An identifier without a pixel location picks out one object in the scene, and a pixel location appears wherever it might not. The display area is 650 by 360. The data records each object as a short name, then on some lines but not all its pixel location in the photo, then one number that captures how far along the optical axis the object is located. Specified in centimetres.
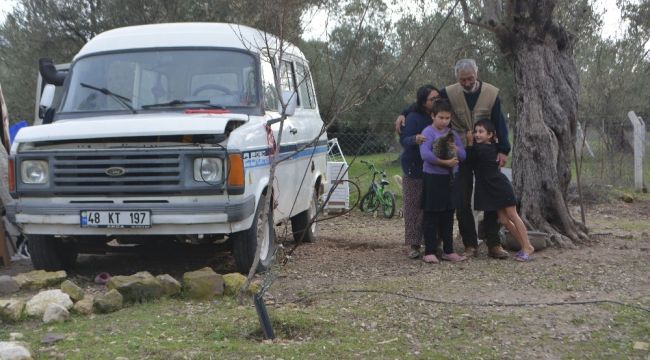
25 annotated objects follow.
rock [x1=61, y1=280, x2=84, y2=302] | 552
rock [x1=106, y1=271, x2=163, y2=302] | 555
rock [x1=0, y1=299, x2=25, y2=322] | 517
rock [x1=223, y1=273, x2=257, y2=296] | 571
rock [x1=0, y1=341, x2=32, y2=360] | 414
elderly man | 716
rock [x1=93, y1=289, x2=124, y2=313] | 535
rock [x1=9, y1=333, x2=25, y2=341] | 475
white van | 602
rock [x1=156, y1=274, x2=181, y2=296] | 570
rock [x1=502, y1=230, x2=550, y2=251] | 748
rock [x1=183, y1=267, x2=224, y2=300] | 564
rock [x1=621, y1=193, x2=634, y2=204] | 1295
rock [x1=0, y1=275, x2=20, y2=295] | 605
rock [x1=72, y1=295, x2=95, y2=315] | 529
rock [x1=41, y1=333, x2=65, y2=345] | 465
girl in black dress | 703
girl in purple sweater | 691
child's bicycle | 1215
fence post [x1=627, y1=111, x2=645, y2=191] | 1380
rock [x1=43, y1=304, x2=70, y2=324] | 514
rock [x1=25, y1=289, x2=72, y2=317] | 524
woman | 725
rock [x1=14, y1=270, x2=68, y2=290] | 613
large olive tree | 775
